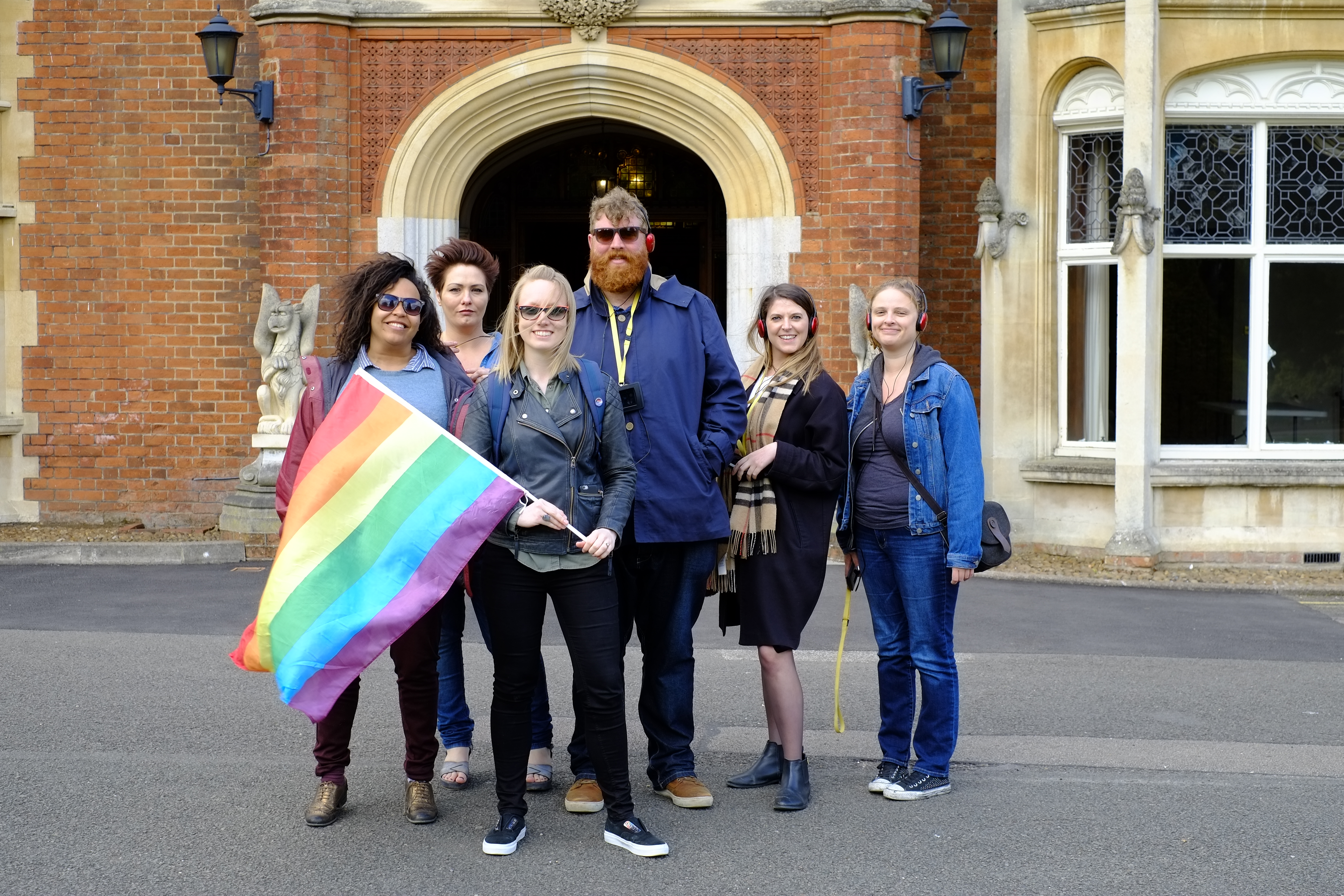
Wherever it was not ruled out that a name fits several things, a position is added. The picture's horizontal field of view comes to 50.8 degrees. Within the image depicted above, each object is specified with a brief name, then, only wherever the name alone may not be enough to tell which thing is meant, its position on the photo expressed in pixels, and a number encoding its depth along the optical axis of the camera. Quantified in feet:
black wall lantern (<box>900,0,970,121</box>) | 34.53
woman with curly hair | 15.29
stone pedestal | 35.45
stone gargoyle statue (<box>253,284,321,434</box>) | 35.35
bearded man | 15.52
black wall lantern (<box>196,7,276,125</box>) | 35.06
